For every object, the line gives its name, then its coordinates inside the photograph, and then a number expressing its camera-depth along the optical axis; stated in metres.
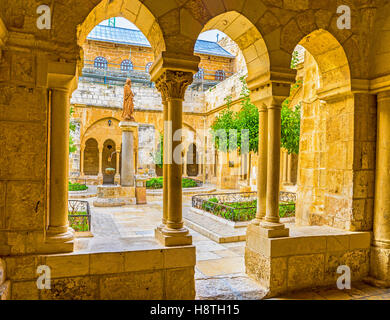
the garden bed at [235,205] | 6.22
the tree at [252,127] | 7.76
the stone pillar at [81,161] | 14.77
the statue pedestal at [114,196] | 8.82
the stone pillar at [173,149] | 2.77
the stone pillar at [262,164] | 3.34
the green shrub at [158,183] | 12.21
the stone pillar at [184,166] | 16.42
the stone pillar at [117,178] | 14.92
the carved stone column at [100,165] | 14.93
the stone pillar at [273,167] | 3.17
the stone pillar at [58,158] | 2.45
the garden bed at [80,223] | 4.96
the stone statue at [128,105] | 9.52
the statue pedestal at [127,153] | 9.42
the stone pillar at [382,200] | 3.34
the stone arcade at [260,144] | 2.36
